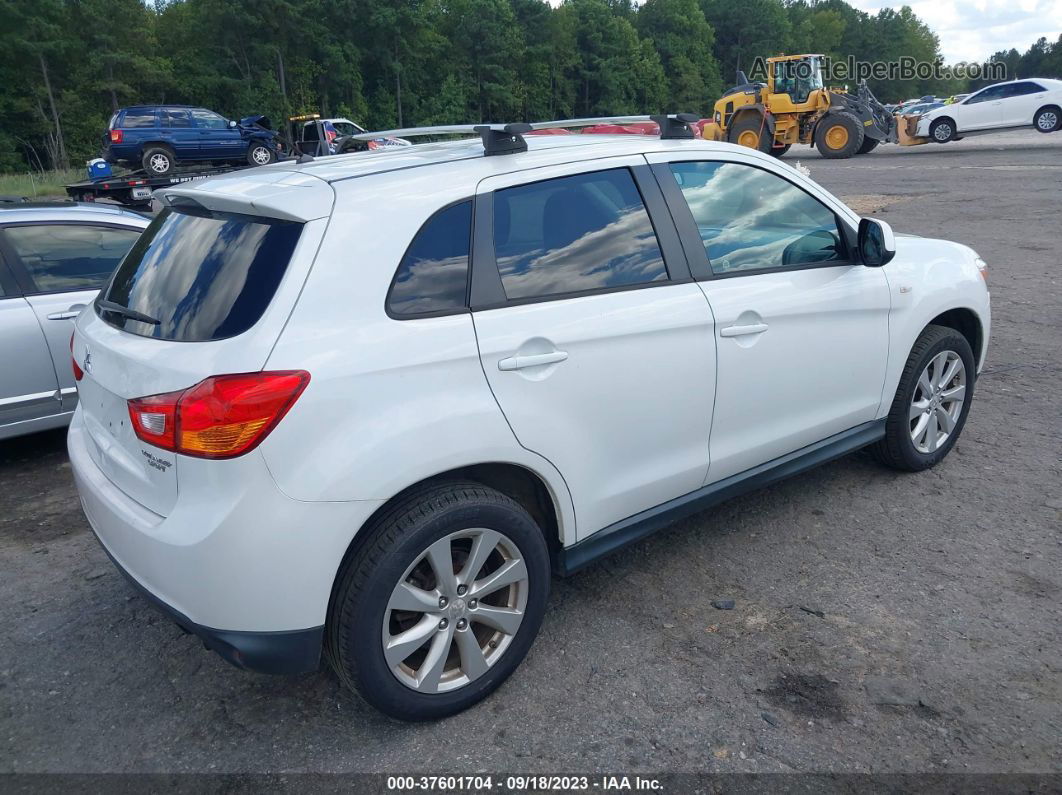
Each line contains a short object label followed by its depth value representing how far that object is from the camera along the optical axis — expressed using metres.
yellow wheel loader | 26.25
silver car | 4.98
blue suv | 25.75
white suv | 2.48
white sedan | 26.16
